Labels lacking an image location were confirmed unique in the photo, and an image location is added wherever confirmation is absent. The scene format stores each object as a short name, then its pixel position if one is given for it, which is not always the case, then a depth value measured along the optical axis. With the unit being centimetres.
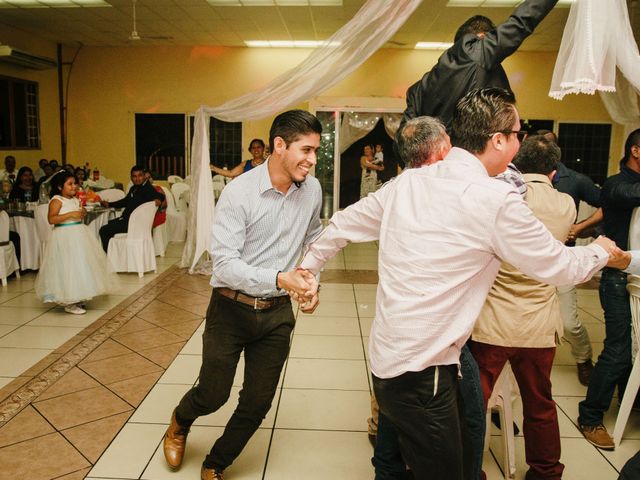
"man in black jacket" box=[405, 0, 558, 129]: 219
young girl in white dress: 483
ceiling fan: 1052
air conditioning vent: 867
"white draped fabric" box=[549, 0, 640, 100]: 211
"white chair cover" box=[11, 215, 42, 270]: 625
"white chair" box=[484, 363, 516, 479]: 248
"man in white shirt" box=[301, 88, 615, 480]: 150
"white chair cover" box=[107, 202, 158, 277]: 639
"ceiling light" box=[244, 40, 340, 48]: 1082
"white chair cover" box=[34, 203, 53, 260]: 614
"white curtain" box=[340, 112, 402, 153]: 1166
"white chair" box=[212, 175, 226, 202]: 955
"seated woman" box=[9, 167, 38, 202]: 714
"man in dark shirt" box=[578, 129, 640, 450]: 285
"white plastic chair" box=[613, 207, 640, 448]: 272
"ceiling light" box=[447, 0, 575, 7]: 795
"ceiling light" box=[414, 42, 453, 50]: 1066
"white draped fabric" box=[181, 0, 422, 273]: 333
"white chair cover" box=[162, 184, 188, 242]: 861
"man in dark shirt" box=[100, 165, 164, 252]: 651
